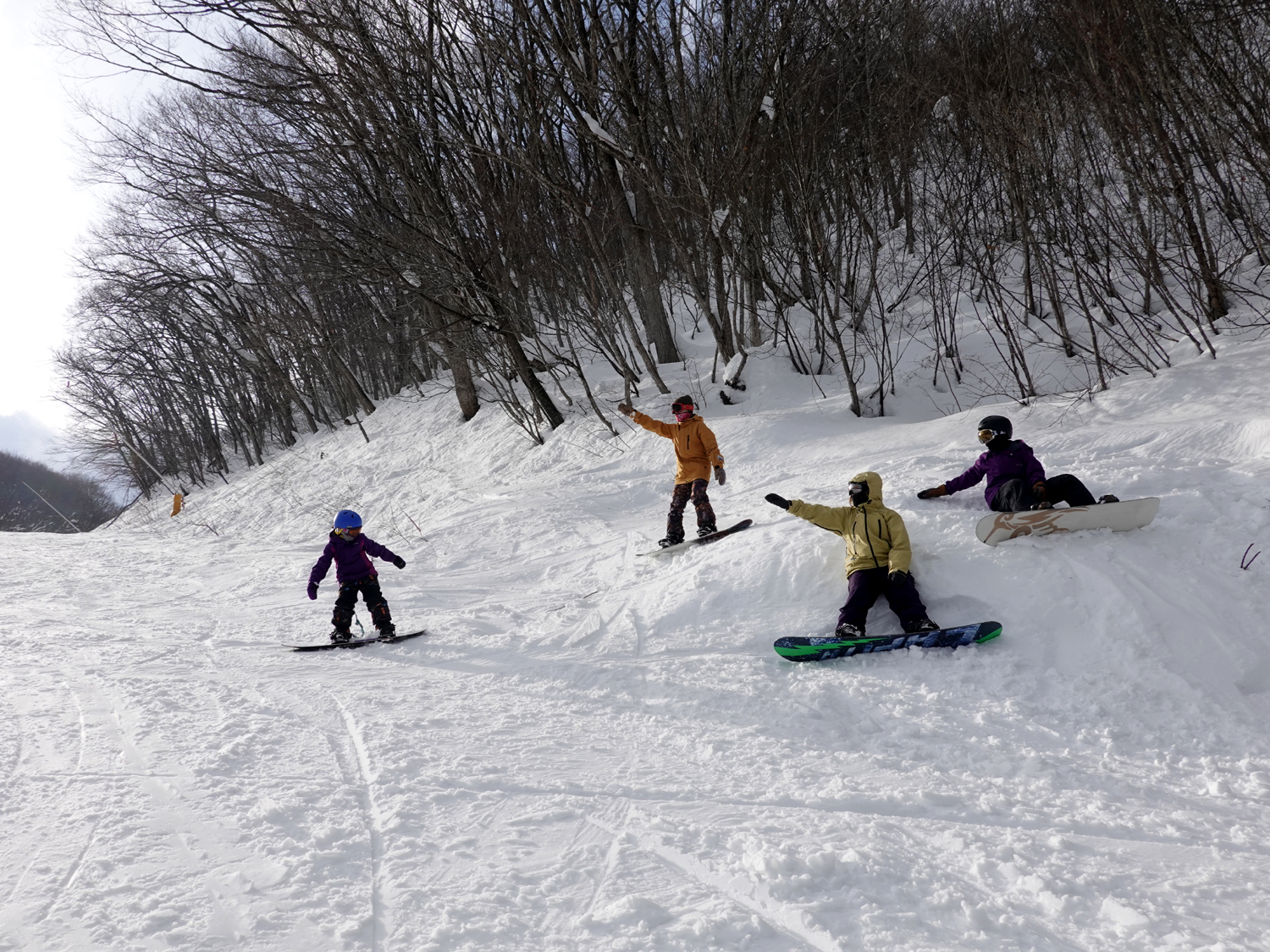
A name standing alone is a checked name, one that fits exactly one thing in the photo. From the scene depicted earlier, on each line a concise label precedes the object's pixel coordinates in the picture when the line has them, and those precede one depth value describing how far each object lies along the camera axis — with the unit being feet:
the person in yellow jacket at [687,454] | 23.85
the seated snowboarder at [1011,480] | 17.07
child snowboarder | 20.97
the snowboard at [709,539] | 21.47
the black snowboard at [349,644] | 20.15
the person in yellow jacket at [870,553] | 15.39
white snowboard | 15.79
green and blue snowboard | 14.17
